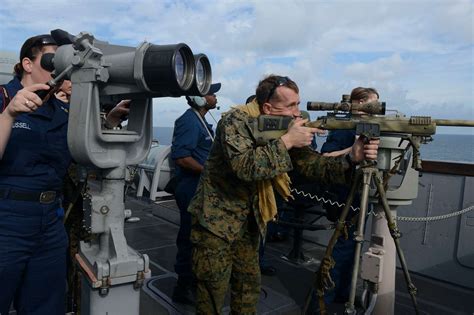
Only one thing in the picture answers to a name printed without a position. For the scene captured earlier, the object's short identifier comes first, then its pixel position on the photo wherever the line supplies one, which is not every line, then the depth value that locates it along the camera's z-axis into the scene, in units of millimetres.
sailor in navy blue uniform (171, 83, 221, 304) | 3510
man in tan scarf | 2232
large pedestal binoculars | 1666
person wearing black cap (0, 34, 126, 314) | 1981
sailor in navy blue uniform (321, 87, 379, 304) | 3500
